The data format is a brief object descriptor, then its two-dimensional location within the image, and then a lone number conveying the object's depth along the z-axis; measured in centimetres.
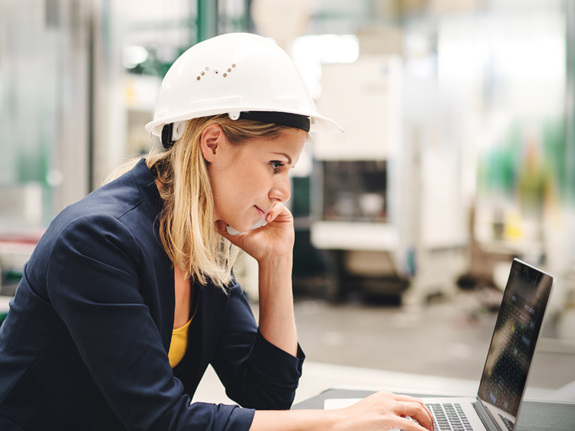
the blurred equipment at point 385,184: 594
